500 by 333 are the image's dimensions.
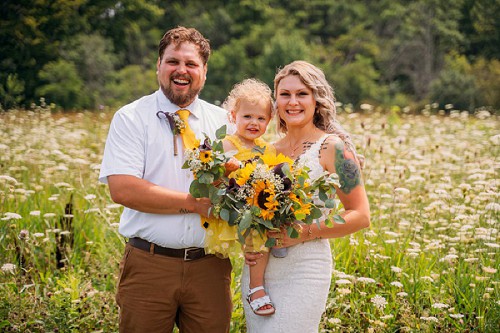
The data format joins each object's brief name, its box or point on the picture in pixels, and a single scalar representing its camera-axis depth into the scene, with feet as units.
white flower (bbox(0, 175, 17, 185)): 16.82
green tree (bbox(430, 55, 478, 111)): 104.42
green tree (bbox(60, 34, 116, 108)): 101.60
